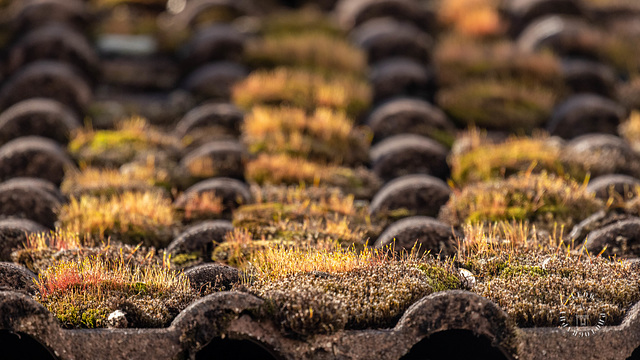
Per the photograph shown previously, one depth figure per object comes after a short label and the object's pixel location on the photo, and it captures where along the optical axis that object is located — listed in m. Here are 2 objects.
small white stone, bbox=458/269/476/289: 13.95
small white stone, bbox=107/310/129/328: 12.73
